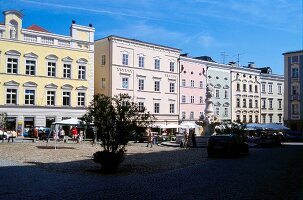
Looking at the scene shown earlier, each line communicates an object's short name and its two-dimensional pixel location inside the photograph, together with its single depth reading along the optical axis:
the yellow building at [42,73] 44.41
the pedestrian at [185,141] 33.97
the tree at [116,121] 16.91
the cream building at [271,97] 76.62
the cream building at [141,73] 52.81
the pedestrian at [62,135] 41.41
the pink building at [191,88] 61.97
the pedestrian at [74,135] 41.34
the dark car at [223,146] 24.52
